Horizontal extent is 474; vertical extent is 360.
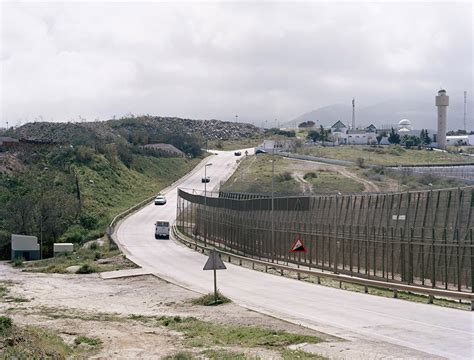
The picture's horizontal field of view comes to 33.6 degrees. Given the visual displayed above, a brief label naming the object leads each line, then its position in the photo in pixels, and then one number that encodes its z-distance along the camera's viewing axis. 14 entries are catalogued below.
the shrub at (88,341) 24.39
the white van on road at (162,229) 74.00
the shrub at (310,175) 94.53
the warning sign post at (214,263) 30.03
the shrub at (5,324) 24.44
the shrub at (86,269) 53.97
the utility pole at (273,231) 54.21
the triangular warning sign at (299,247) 44.66
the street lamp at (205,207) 72.56
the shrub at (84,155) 120.12
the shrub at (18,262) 65.94
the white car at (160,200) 101.75
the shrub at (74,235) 82.19
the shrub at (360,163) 99.88
